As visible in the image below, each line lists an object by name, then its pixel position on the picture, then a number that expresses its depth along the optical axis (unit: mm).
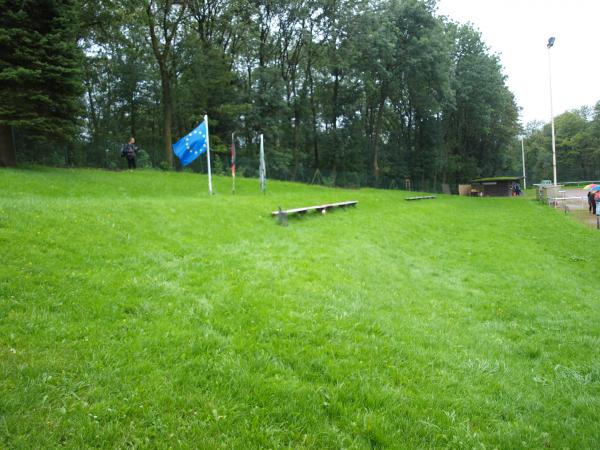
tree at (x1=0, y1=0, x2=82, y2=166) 16453
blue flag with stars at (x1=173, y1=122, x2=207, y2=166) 16109
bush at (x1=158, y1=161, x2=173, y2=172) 27177
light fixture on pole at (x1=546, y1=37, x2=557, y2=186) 30844
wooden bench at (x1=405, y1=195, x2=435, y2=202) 29016
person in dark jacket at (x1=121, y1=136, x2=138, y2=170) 22844
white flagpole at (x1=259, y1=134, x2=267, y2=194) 19031
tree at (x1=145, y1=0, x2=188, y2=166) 27781
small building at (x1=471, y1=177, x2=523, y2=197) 43266
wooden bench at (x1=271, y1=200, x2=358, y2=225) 12671
